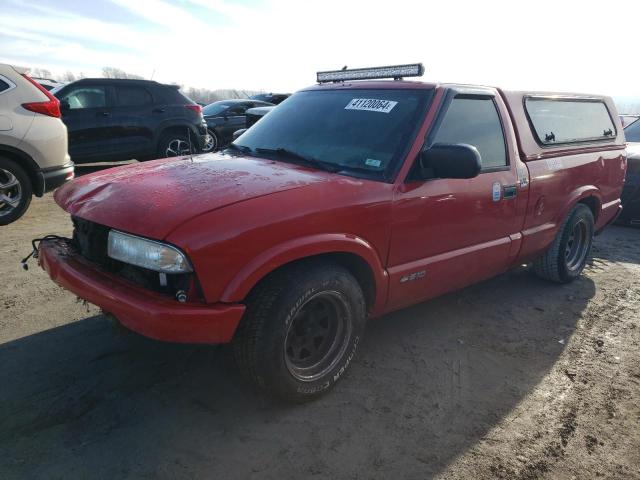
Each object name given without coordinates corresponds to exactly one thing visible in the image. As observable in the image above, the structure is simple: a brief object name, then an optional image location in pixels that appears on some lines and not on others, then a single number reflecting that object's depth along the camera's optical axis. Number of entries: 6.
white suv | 5.49
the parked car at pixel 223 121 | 12.10
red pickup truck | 2.25
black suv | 8.28
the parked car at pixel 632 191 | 6.62
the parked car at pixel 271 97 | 16.83
